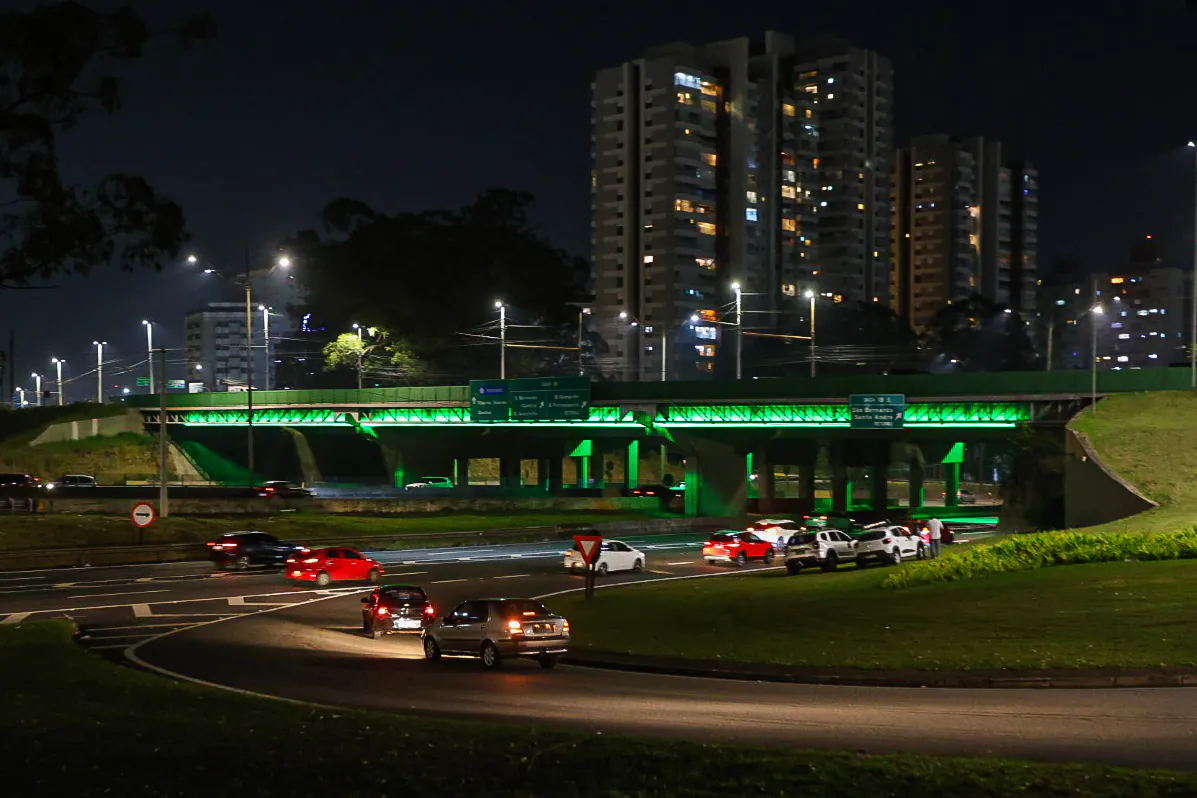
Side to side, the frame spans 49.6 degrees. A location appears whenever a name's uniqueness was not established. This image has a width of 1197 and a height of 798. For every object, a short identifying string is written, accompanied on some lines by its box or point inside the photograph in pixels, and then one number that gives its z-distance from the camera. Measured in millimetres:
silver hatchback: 25297
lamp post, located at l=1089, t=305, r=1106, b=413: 58100
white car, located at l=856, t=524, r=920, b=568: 46344
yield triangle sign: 34219
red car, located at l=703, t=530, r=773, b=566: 52397
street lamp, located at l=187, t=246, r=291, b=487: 62875
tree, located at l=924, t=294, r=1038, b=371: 172000
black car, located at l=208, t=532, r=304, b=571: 49781
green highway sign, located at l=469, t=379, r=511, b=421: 82062
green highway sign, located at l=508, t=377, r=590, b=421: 78938
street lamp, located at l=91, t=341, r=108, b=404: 116150
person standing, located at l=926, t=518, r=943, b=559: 46812
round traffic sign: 47469
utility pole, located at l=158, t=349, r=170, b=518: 54812
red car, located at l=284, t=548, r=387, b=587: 46031
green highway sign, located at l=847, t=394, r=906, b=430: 66688
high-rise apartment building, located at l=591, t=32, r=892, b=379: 167125
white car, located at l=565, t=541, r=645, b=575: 48375
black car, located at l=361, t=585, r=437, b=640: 32844
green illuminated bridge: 64625
